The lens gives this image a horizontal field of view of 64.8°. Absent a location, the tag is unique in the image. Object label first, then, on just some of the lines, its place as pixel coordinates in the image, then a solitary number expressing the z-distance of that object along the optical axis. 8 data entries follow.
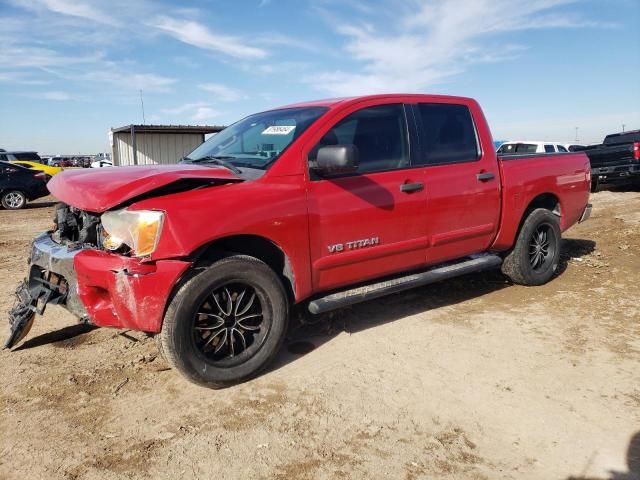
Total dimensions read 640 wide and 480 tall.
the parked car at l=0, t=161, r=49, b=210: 14.59
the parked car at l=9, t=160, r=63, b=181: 20.36
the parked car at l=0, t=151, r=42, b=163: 23.48
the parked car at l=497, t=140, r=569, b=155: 16.43
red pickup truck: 3.05
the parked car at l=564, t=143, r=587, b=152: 17.16
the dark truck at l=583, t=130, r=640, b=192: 13.55
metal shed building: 16.12
